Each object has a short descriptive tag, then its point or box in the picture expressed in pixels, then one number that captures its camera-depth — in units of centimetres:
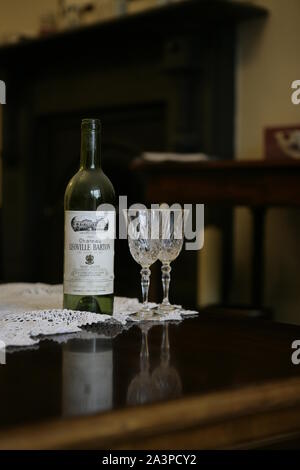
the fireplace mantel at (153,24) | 309
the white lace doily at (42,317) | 99
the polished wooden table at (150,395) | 65
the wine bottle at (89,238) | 110
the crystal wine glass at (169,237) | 114
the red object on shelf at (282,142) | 283
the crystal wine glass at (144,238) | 113
